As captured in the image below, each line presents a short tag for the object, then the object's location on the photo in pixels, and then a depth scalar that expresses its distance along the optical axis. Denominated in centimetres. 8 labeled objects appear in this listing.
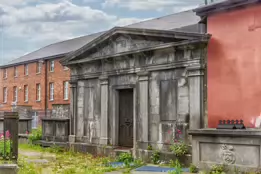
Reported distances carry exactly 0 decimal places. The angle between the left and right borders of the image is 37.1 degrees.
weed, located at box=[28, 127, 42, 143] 1986
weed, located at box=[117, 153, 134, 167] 1342
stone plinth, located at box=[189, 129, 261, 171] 915
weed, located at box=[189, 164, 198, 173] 1038
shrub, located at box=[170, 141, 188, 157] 1183
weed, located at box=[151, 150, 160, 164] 1273
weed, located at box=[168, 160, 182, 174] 1150
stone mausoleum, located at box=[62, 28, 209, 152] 1211
